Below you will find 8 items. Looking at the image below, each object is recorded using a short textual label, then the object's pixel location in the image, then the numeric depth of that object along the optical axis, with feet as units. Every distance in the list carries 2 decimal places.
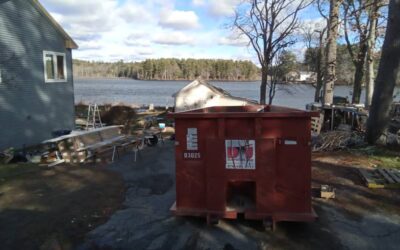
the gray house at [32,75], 52.06
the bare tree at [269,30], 106.73
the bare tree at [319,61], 116.16
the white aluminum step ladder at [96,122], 66.88
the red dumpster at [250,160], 17.39
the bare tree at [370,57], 77.10
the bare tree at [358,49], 80.24
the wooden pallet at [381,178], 24.03
